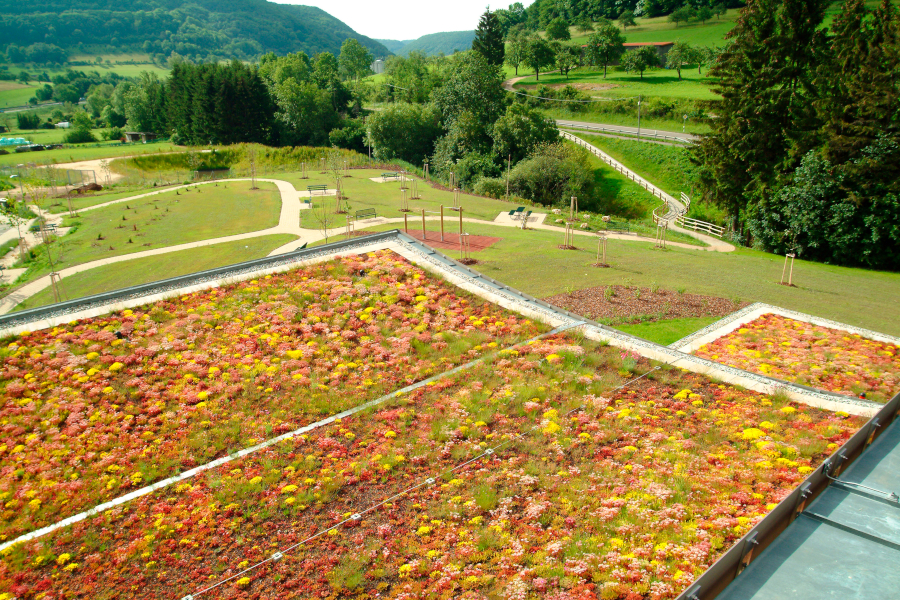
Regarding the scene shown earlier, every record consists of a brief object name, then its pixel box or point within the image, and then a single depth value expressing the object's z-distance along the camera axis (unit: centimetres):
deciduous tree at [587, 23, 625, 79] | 9819
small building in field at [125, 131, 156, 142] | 10281
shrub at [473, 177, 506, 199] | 5244
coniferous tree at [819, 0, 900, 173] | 3192
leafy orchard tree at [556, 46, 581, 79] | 10369
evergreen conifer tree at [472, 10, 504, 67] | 8925
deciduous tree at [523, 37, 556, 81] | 10450
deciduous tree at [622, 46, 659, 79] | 9125
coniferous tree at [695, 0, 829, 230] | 3728
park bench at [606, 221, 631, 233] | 4009
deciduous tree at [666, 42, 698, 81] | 9125
